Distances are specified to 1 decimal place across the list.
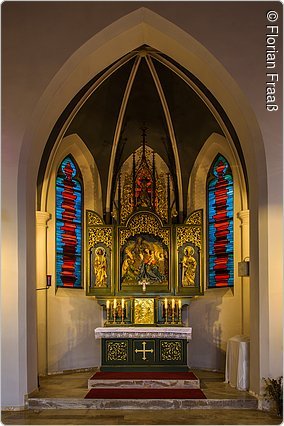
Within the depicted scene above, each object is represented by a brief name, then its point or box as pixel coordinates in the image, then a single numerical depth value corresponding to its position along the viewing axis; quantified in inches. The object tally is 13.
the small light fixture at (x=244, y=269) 446.3
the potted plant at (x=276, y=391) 374.9
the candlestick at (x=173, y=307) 518.0
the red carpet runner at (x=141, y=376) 453.1
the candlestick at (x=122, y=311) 518.6
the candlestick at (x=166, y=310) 511.9
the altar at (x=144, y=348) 482.9
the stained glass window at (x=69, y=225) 555.5
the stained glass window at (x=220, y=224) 552.4
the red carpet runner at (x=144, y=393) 412.5
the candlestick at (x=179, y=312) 516.6
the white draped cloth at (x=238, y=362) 432.8
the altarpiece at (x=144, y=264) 524.7
